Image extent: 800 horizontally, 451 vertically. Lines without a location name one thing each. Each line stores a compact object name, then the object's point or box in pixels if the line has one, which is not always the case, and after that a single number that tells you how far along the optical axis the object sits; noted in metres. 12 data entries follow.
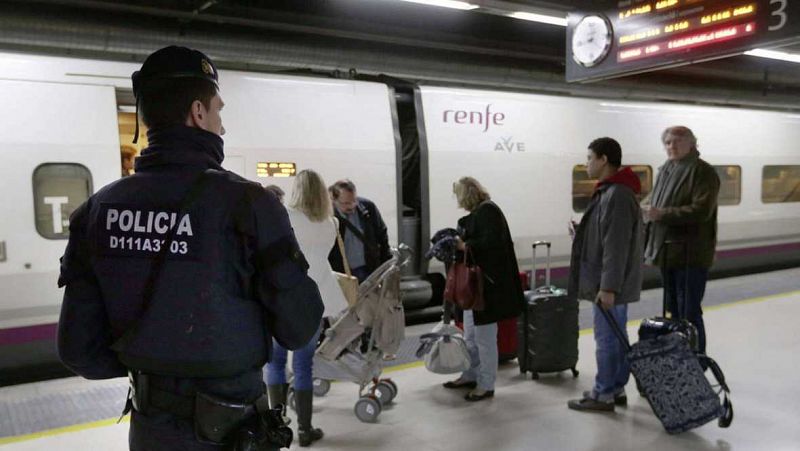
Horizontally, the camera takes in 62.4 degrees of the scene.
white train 5.03
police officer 1.68
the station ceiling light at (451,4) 5.88
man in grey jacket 4.13
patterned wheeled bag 3.90
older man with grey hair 4.60
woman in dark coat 4.54
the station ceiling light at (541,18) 6.60
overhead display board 4.73
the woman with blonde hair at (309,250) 3.87
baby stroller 4.19
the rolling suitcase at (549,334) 5.09
